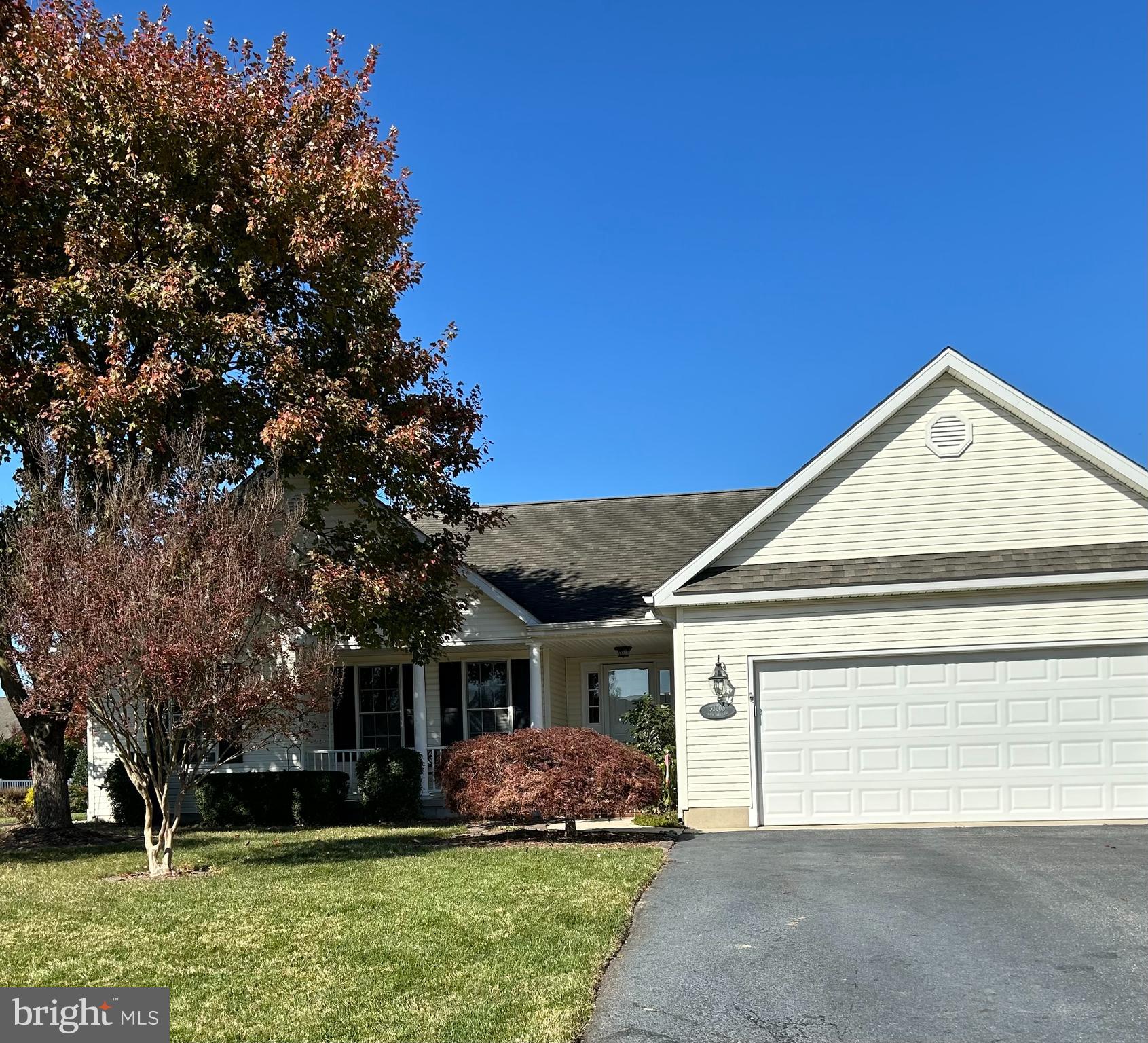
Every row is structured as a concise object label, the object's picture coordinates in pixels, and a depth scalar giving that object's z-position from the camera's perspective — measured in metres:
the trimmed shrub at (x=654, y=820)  16.22
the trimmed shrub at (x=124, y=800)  19.98
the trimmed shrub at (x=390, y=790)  18.55
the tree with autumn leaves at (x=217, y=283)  14.84
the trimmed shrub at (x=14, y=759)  35.59
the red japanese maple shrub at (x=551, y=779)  13.82
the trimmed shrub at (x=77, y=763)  28.73
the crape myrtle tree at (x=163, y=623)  12.10
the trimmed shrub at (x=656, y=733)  17.66
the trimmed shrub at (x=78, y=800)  26.49
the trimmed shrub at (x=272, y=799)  18.77
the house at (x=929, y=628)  15.09
